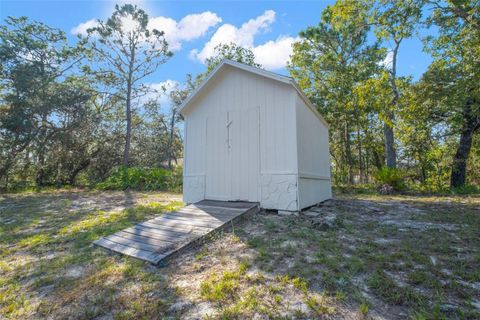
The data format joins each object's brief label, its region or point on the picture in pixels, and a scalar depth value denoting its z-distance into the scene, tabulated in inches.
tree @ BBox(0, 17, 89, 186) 387.2
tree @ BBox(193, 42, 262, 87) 597.3
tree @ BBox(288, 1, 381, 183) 459.2
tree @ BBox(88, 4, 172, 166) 450.0
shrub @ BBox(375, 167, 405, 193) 339.6
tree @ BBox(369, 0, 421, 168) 260.5
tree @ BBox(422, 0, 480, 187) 243.4
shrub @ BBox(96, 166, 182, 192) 408.8
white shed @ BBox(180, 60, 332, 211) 181.3
